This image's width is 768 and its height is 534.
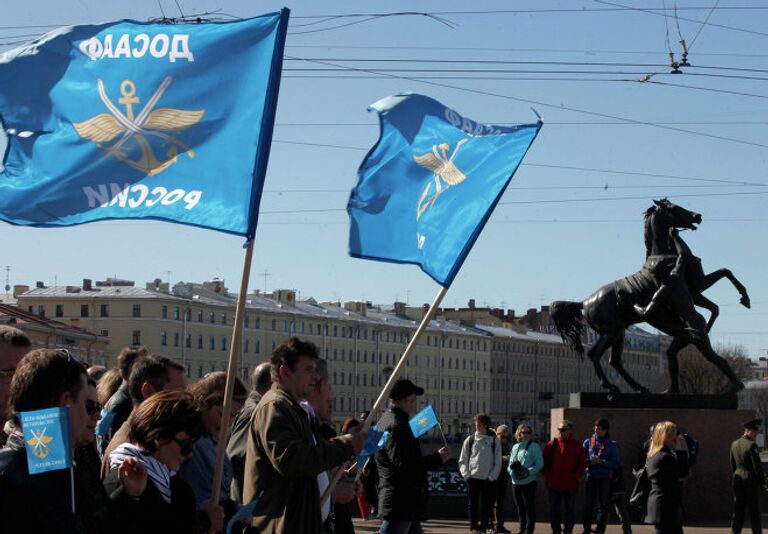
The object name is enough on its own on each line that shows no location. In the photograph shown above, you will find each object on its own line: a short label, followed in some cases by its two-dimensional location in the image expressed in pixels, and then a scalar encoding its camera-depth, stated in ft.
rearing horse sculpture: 62.44
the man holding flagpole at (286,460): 20.77
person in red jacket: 54.95
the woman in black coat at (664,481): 38.19
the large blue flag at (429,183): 24.68
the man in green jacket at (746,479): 53.52
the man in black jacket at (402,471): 32.89
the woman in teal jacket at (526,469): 55.93
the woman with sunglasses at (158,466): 16.64
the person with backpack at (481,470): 55.72
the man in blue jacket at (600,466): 55.77
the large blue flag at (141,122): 21.34
